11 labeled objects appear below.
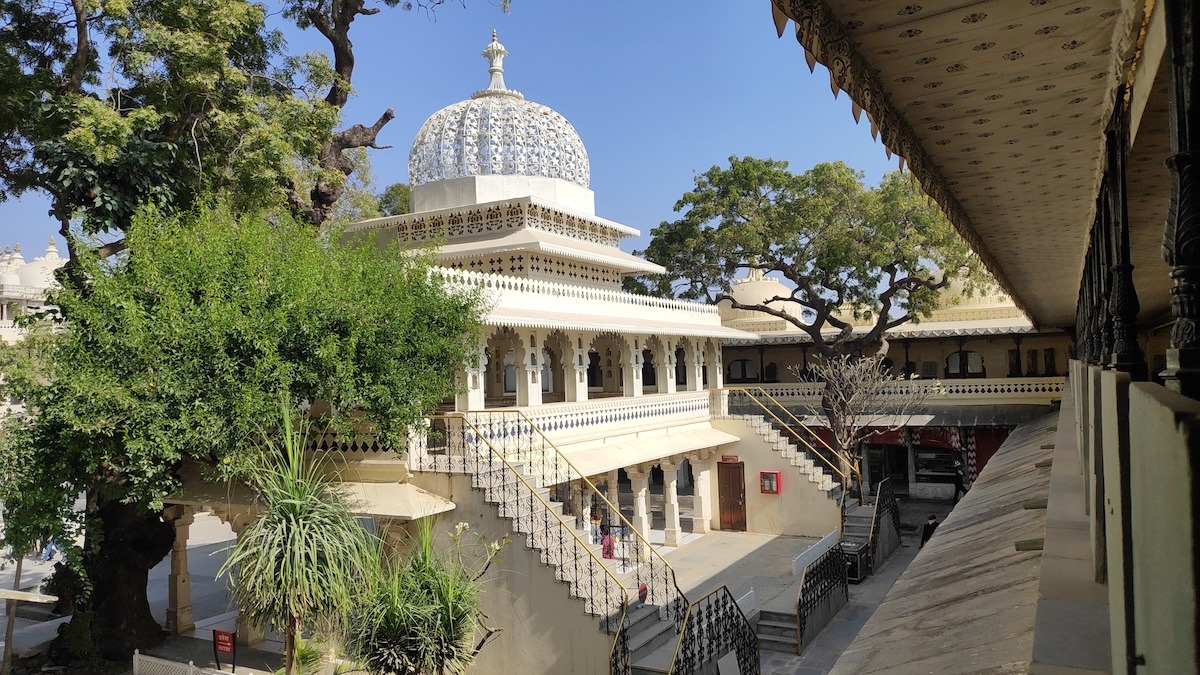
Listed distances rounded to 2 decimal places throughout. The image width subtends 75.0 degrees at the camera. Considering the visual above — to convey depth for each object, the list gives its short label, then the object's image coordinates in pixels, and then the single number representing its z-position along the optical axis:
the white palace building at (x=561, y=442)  12.88
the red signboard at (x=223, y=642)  13.05
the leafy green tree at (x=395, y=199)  37.34
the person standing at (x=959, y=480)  26.67
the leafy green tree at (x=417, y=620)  8.98
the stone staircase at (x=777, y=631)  14.91
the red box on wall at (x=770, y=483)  23.59
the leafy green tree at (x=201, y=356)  11.09
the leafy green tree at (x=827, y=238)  25.64
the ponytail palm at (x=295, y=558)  8.90
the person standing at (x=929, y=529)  19.21
